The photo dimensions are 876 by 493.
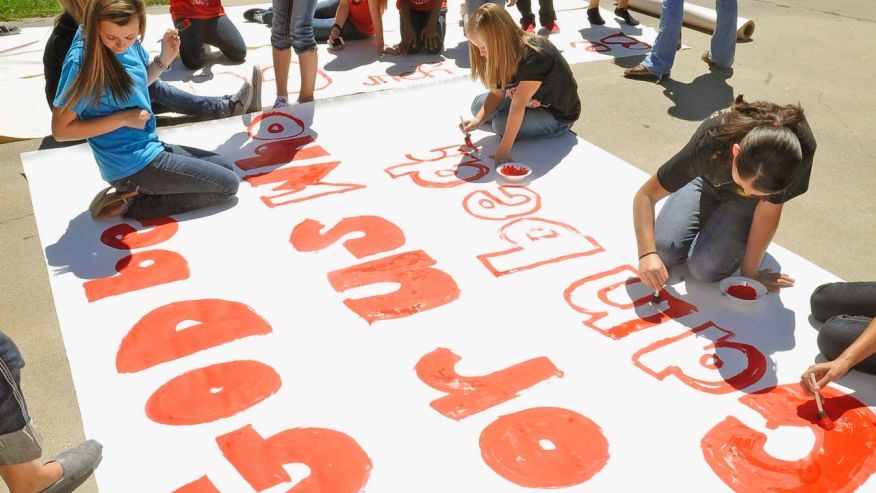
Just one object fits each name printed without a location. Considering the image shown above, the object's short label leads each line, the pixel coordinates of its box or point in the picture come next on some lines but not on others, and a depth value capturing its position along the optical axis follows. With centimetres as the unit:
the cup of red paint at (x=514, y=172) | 380
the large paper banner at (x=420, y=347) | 221
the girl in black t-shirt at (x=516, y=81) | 376
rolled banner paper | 617
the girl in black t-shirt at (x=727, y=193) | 242
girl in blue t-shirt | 303
